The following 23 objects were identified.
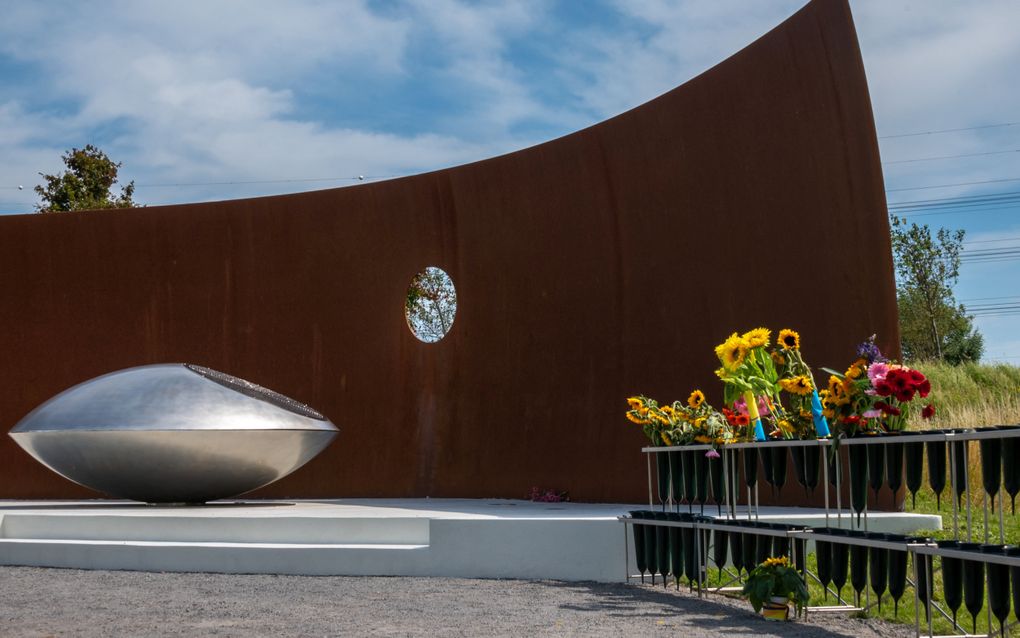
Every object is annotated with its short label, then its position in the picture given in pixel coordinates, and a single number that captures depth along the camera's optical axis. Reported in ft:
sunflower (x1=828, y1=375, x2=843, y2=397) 19.90
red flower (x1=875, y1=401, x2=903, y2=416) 19.47
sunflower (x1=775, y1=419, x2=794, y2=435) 22.75
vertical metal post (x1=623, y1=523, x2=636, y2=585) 25.59
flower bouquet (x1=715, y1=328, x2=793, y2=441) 23.54
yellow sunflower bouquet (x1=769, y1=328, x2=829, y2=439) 21.24
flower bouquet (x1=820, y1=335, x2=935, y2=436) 19.13
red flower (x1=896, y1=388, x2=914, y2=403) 19.06
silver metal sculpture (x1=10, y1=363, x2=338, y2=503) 32.55
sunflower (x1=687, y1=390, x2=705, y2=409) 24.82
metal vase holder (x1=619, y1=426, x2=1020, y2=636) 16.44
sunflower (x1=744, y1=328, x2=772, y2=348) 23.45
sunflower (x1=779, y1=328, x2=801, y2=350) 23.26
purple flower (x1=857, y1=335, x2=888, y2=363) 20.88
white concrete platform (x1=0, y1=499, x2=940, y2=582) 26.53
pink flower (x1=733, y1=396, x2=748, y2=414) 24.30
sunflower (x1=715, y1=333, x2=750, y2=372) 23.63
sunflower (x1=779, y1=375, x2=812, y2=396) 21.21
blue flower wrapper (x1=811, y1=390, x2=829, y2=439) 21.13
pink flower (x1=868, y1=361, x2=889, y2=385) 19.25
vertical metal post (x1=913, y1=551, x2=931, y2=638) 17.47
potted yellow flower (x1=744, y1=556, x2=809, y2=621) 20.47
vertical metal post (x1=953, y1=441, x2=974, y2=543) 17.25
